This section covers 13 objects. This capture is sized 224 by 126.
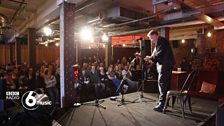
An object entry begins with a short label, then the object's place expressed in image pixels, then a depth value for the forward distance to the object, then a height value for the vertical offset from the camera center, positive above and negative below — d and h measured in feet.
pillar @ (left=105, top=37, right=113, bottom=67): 30.14 +0.80
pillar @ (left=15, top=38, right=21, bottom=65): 38.24 +1.29
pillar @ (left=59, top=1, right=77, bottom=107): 13.28 +0.37
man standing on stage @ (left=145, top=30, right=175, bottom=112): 11.72 -0.28
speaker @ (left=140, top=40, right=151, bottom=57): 15.23 +0.86
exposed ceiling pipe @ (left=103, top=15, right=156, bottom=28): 17.71 +3.86
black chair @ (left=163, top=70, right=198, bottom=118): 11.23 -2.24
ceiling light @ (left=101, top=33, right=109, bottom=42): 24.90 +2.91
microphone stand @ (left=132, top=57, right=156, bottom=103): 15.14 -3.50
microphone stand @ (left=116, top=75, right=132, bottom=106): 14.12 -3.51
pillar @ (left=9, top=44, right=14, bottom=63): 43.40 +1.24
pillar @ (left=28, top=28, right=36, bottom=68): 26.23 +1.46
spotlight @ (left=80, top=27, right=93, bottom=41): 21.01 +3.09
